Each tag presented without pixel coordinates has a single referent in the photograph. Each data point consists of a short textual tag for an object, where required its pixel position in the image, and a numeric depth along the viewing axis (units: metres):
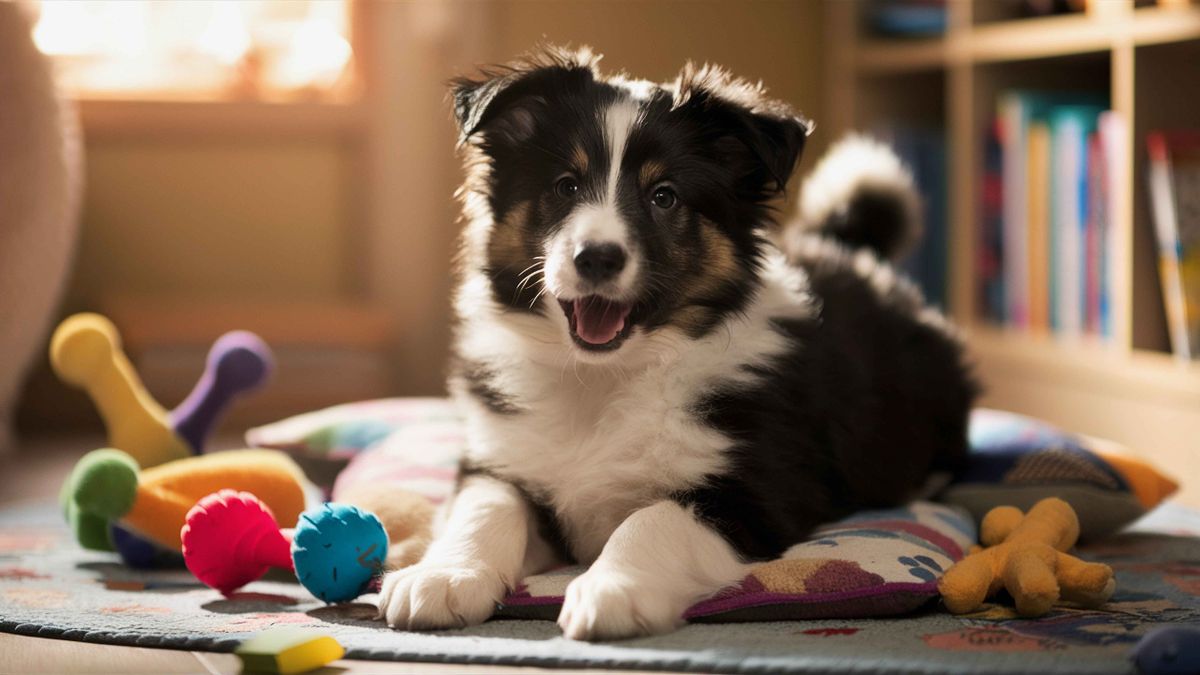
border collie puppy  1.92
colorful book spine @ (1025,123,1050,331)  3.77
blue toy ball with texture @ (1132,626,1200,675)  1.52
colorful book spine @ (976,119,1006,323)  3.99
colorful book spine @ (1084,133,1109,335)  3.55
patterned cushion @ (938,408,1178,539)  2.40
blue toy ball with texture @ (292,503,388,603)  1.91
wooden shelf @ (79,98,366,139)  4.38
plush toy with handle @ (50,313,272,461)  2.58
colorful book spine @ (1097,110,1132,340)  3.31
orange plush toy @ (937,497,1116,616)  1.85
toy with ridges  1.91
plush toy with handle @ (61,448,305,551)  2.12
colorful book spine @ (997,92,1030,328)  3.85
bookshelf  3.20
